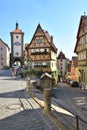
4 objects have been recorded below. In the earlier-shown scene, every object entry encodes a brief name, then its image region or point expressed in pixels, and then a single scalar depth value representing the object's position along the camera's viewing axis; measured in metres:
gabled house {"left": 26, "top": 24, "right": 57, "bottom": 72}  20.90
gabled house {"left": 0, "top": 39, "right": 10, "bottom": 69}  35.03
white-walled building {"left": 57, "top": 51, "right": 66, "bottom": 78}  40.68
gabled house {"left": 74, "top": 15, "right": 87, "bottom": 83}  16.82
